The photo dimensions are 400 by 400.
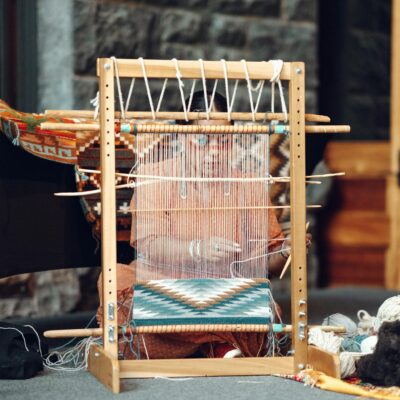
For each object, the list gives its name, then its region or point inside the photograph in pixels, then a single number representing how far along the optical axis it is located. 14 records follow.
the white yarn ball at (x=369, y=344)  3.41
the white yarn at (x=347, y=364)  3.28
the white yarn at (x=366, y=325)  3.77
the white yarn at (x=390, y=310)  3.37
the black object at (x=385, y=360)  3.13
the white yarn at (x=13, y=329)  3.53
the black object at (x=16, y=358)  3.36
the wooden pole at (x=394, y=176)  5.97
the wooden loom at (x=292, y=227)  3.20
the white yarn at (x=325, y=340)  3.47
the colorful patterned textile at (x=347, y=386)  3.03
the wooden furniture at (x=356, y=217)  6.25
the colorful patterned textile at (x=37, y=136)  3.66
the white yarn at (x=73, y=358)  3.57
